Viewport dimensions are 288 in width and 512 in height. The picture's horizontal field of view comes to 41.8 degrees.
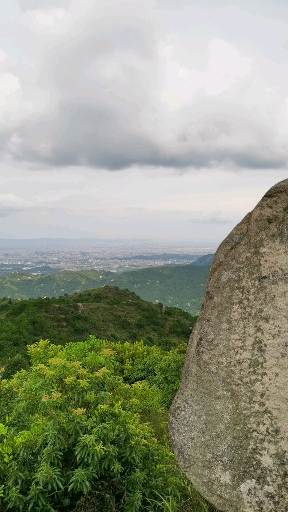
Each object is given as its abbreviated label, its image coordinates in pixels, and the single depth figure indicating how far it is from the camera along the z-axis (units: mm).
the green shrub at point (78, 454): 4937
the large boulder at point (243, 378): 5039
